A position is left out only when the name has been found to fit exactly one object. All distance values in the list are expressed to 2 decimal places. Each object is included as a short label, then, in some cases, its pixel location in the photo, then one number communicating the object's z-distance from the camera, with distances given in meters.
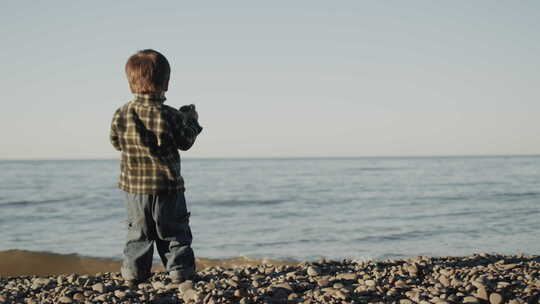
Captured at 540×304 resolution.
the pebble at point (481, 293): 3.33
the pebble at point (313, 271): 4.38
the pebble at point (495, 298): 3.27
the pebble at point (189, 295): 3.62
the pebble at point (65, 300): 3.86
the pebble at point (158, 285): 4.06
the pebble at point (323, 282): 3.87
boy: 3.94
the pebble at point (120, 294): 3.91
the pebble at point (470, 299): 3.26
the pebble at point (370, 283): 3.76
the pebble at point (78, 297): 3.95
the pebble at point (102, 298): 3.85
